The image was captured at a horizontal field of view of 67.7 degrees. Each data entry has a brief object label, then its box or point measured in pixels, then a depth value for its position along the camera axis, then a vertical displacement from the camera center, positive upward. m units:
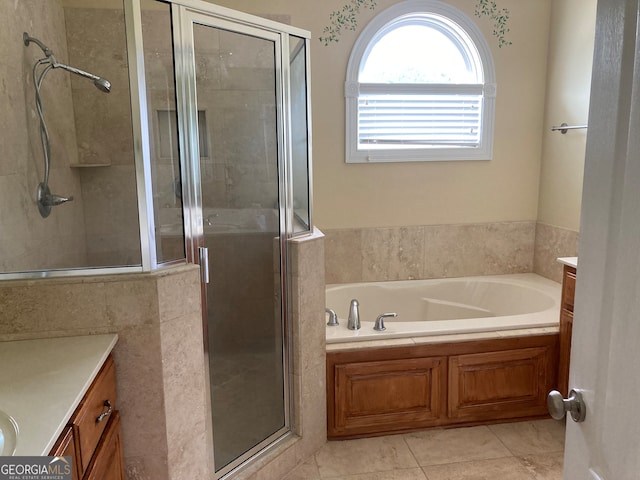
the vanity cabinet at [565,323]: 2.51 -0.83
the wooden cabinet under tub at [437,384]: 2.47 -1.14
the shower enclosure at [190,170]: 1.70 +0.00
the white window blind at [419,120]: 3.33 +0.34
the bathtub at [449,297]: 3.28 -0.90
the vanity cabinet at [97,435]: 1.17 -0.71
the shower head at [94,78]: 2.36 +0.47
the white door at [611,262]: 0.74 -0.16
